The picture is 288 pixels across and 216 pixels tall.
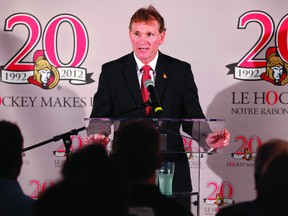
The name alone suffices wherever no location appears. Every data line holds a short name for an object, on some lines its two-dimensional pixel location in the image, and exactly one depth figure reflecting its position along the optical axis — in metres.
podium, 7.63
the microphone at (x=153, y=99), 7.68
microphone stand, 8.29
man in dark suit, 10.12
